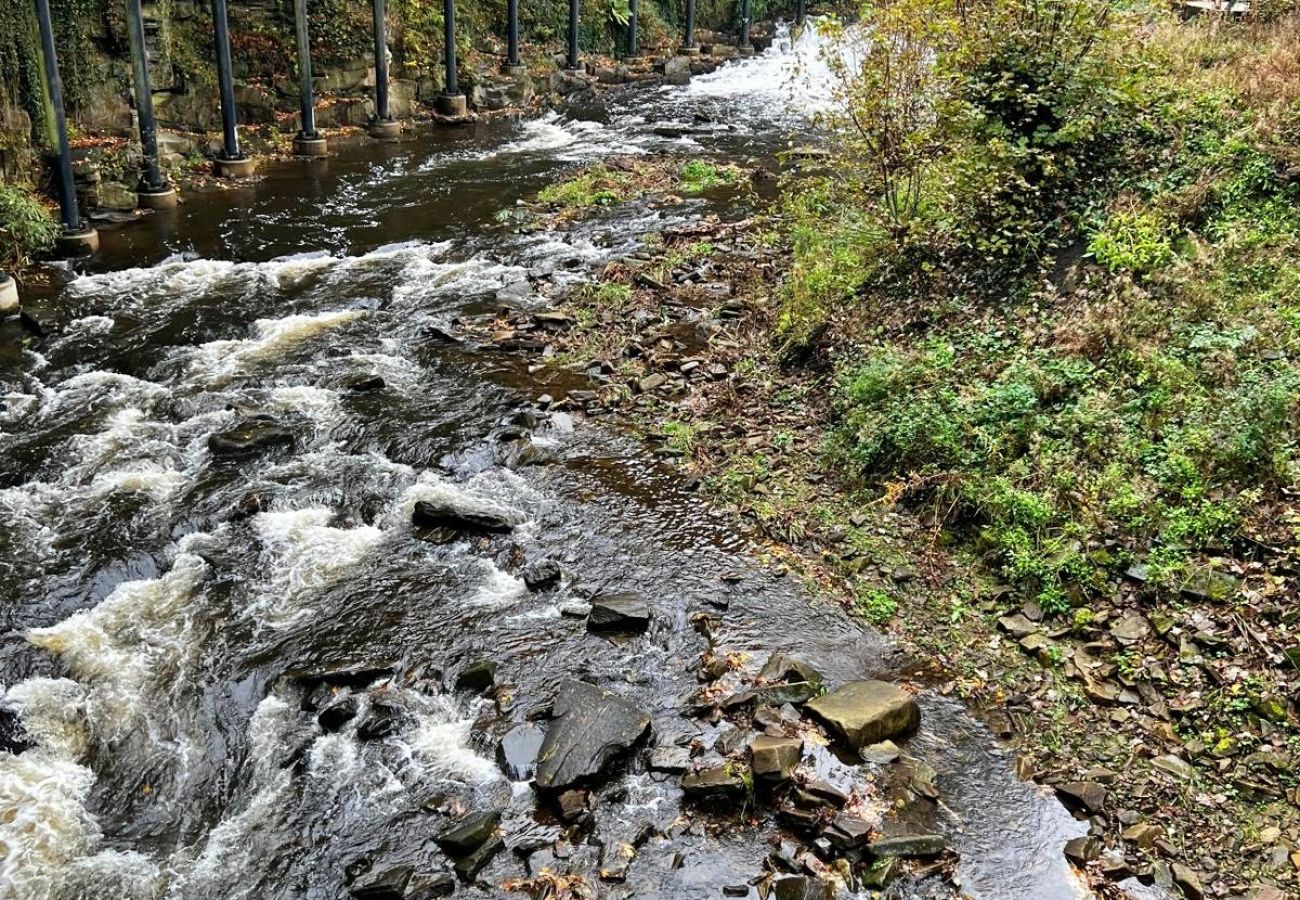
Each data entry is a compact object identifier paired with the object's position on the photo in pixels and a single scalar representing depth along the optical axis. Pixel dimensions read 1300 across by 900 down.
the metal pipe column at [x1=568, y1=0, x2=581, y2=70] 28.81
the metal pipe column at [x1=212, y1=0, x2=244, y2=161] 17.61
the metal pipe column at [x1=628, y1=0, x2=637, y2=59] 33.19
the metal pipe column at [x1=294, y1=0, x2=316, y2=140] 20.05
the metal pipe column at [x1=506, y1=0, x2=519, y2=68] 26.69
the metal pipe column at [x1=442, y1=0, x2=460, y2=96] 23.70
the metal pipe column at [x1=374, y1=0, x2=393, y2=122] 22.00
